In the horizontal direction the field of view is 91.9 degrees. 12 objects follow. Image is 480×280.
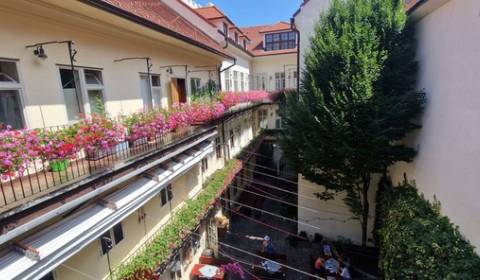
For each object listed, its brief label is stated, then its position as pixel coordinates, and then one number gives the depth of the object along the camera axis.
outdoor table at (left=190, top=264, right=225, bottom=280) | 9.18
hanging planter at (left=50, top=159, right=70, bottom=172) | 4.38
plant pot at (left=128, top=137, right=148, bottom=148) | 6.08
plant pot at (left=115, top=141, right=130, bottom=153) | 5.68
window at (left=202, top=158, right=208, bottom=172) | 11.68
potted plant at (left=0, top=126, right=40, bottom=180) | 3.26
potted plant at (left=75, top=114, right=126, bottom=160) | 4.67
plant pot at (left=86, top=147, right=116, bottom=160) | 4.90
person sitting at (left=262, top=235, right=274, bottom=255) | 11.31
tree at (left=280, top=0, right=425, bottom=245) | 8.19
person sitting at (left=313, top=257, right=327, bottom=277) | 10.19
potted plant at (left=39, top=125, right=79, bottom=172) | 4.02
